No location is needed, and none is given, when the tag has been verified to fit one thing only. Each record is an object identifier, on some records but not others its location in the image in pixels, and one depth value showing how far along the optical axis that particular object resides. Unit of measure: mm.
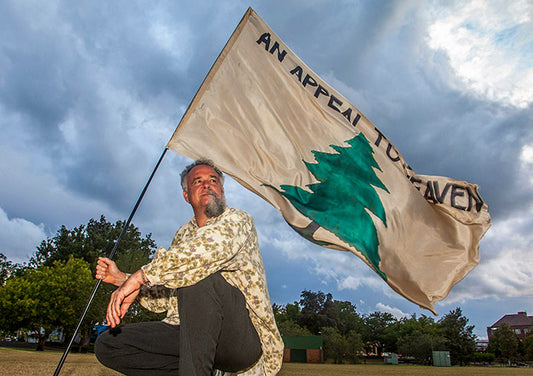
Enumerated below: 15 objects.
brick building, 122950
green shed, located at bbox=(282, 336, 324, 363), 56000
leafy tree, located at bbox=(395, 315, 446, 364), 74056
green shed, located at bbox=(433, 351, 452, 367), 57531
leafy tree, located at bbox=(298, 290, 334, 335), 89938
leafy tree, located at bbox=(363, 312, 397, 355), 98250
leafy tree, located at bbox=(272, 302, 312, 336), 67312
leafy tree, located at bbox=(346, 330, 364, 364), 67312
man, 2189
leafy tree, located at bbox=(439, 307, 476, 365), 78125
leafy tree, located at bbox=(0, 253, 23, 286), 49475
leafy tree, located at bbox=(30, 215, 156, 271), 46344
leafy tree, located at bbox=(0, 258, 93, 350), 34000
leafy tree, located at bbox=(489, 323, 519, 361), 83562
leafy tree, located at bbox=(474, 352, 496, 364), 82112
